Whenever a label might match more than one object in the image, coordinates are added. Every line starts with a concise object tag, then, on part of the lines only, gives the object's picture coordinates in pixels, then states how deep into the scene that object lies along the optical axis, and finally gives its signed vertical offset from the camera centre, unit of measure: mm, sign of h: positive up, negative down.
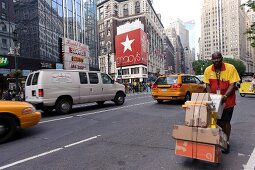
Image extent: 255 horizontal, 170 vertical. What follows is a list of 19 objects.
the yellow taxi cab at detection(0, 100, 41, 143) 6406 -838
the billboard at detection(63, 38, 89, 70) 33406 +3934
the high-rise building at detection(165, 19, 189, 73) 181125 +25264
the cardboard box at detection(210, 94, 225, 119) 4629 -361
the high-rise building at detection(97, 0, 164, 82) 85875 +20976
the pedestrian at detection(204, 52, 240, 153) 4895 -6
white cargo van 10836 -190
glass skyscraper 32375 +8319
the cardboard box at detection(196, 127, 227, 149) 3988 -843
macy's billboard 69756 +9958
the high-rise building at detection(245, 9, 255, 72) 173375 +15965
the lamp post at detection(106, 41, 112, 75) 86069 +12635
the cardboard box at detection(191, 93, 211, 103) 4389 -254
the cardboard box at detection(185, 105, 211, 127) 4168 -550
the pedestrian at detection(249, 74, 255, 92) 16802 -384
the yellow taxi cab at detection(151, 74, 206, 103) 13836 -241
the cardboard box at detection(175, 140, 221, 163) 4039 -1102
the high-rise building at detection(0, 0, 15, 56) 29328 +7004
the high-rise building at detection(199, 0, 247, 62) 139500 +30106
